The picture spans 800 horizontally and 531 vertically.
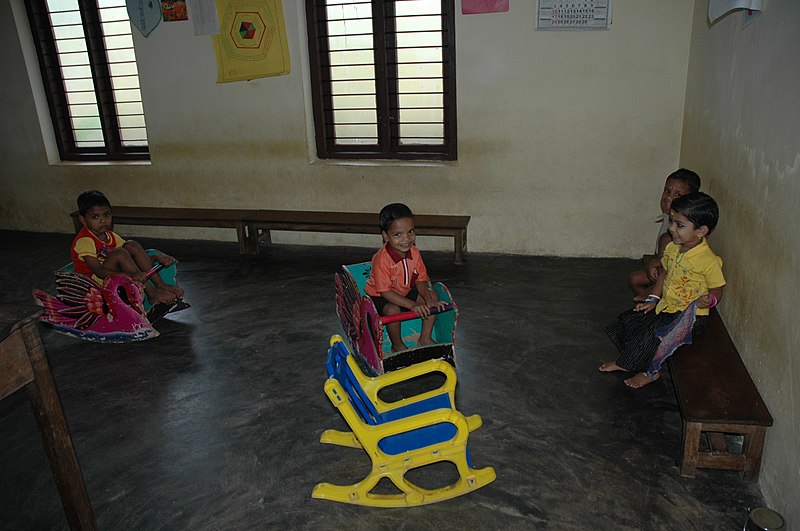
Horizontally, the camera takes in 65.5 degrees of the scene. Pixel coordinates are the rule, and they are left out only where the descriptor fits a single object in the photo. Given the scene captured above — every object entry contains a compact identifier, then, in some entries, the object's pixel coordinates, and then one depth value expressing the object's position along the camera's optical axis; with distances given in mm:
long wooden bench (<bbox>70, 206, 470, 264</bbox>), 5665
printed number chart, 5055
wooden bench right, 2686
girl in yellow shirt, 3203
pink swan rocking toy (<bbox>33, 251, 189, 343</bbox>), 4316
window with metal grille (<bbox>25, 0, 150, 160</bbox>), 6527
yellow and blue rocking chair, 2680
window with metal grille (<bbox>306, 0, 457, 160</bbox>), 5602
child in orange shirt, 3680
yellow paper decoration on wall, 5832
